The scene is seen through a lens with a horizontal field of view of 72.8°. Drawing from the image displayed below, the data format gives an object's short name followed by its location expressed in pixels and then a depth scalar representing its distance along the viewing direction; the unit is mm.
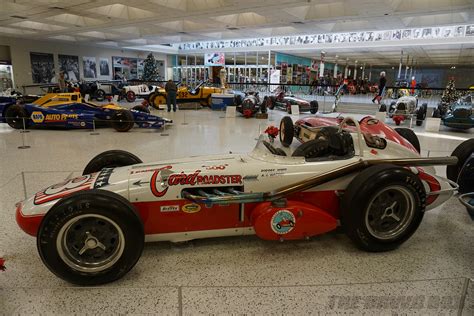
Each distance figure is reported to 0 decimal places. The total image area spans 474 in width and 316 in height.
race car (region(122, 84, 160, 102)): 17750
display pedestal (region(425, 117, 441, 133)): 10195
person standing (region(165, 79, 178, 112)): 13430
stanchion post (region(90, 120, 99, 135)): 8531
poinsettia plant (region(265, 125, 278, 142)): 3688
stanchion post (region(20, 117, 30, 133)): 8510
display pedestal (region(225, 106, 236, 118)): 12320
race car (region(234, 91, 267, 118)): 12414
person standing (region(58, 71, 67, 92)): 15577
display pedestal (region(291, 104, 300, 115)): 13141
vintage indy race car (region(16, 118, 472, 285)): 2238
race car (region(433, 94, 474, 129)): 10039
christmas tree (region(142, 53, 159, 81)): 24891
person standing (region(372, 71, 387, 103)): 15057
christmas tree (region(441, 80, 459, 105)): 12602
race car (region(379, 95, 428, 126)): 11391
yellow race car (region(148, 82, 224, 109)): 15570
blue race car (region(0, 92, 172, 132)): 8766
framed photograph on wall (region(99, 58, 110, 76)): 26209
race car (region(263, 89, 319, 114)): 13865
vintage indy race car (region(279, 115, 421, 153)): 3517
